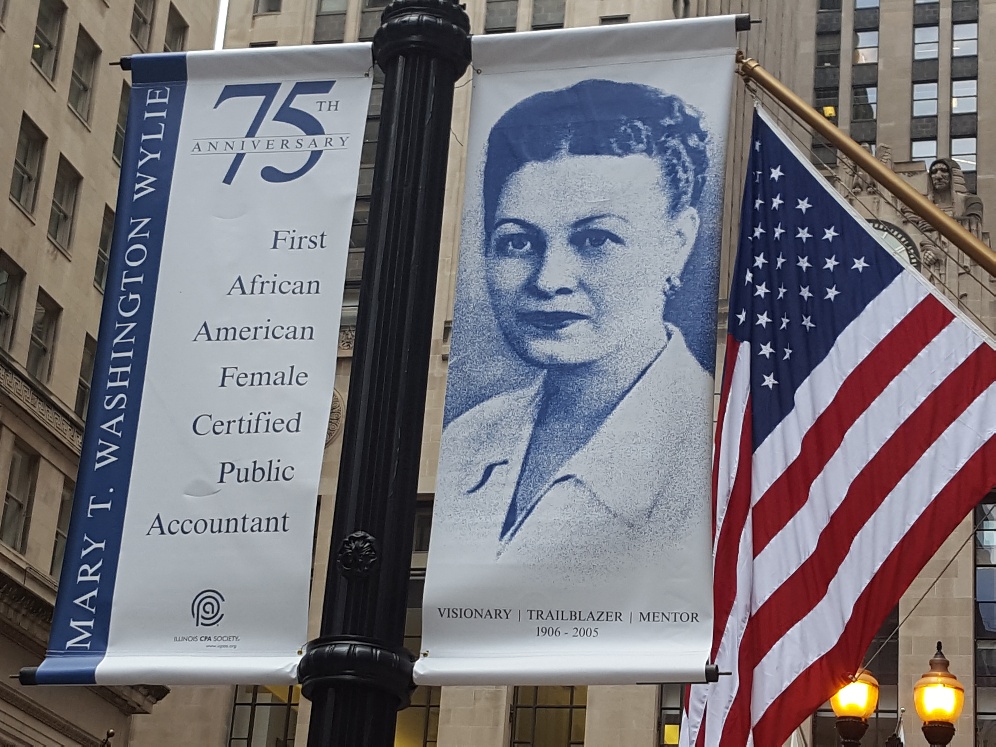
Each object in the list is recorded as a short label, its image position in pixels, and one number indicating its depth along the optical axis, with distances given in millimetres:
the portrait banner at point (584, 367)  9031
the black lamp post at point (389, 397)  8406
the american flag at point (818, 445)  11398
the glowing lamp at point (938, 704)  18062
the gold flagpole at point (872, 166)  11016
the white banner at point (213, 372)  9359
